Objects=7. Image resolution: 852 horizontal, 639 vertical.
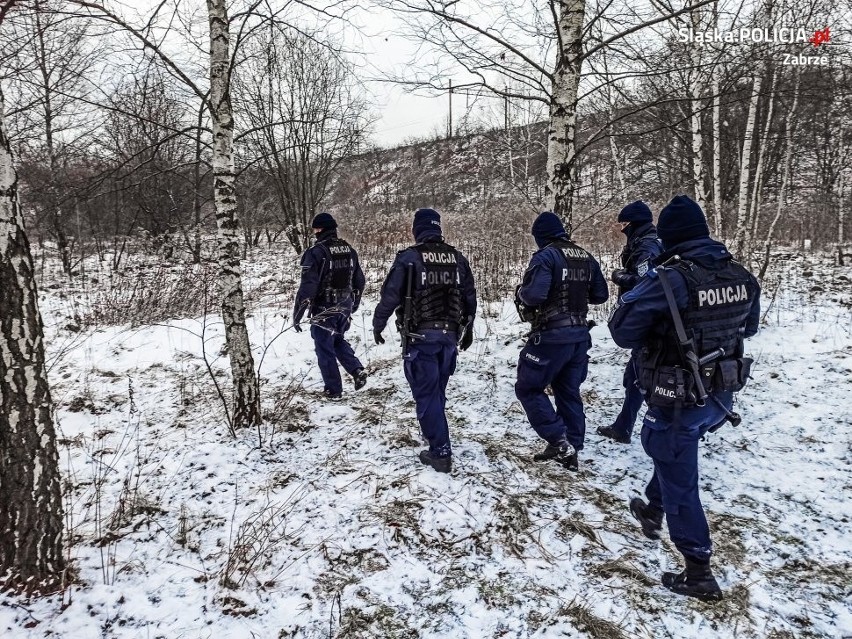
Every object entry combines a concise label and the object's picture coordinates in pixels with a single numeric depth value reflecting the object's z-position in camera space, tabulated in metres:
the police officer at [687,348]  2.38
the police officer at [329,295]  5.10
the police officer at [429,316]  3.67
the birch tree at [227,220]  3.79
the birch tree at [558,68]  4.59
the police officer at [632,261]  3.79
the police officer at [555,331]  3.58
